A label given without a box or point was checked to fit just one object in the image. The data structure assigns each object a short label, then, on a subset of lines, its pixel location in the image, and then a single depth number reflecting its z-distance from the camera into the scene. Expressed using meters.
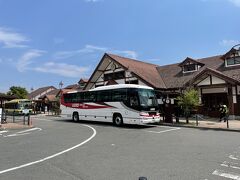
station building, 16.63
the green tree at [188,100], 14.39
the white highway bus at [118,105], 13.19
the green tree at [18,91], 53.86
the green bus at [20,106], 30.10
